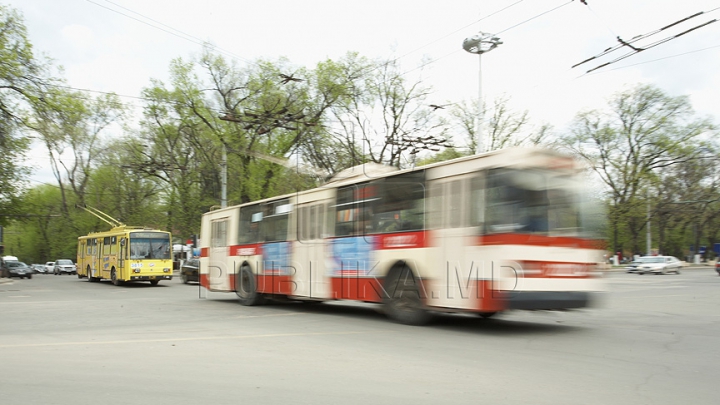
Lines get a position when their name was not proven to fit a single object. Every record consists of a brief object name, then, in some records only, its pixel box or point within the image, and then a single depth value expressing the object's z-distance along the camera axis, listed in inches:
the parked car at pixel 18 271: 1953.7
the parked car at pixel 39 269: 2770.7
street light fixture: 993.8
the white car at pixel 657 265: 1729.8
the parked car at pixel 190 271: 1247.5
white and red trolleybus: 376.2
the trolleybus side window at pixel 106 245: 1252.5
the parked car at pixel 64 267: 2406.5
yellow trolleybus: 1139.9
